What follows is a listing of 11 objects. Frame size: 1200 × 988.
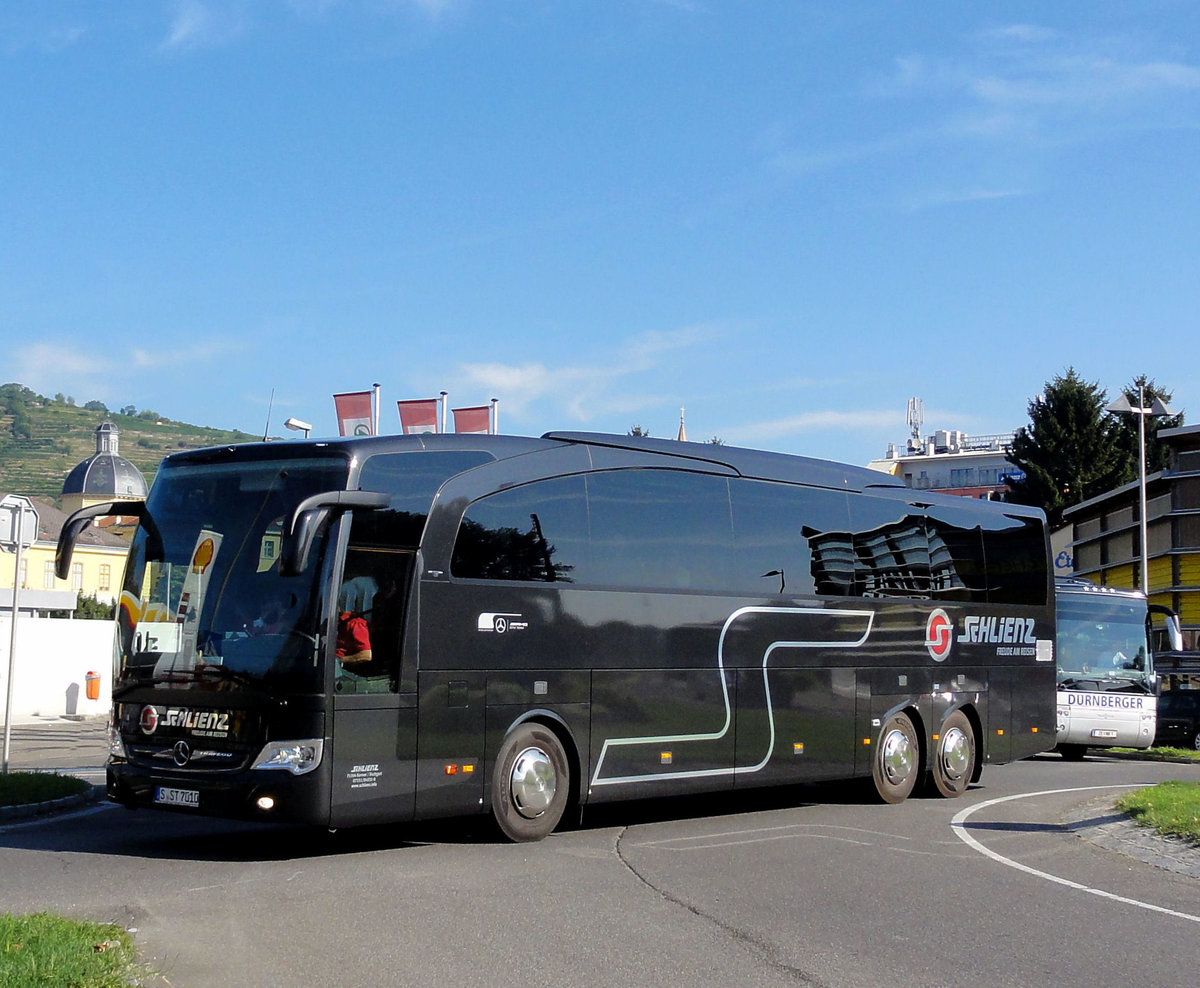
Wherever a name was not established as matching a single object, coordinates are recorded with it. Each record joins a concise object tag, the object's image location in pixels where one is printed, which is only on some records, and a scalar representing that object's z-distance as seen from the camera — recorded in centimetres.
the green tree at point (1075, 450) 6912
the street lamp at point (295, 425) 2210
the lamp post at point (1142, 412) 4122
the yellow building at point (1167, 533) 5641
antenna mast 14360
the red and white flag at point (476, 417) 2898
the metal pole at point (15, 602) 1520
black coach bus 1061
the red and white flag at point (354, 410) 2834
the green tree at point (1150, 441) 6838
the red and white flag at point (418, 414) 2761
